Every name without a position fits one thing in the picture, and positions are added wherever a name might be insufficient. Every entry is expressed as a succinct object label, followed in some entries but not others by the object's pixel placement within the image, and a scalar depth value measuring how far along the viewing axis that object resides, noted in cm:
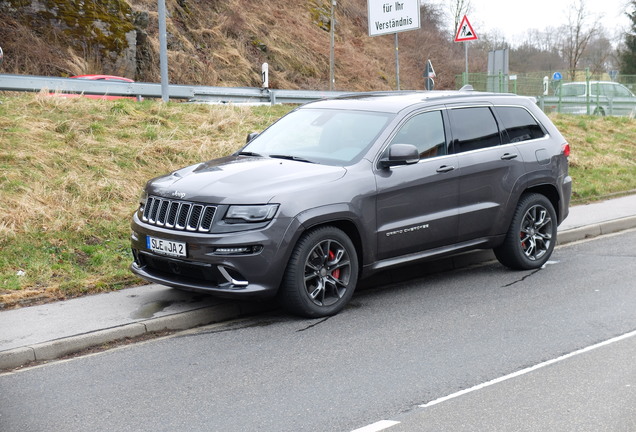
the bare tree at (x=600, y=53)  7319
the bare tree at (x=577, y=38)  6762
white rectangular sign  2002
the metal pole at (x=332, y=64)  3444
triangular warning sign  2188
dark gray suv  672
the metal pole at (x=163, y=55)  1493
